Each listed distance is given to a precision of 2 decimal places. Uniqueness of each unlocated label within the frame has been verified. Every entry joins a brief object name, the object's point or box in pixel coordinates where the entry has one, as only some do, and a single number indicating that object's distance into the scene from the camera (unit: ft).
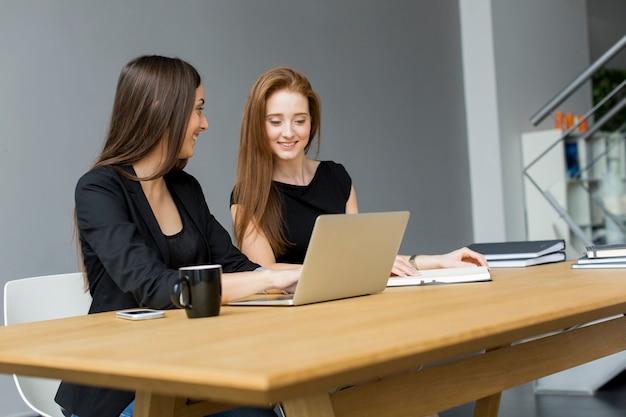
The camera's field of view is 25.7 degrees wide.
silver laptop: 11.04
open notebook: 12.54
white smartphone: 11.00
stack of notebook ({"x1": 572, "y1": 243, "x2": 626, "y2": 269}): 13.30
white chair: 12.68
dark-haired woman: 11.54
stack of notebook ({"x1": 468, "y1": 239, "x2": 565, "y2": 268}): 14.12
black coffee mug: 10.76
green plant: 47.57
